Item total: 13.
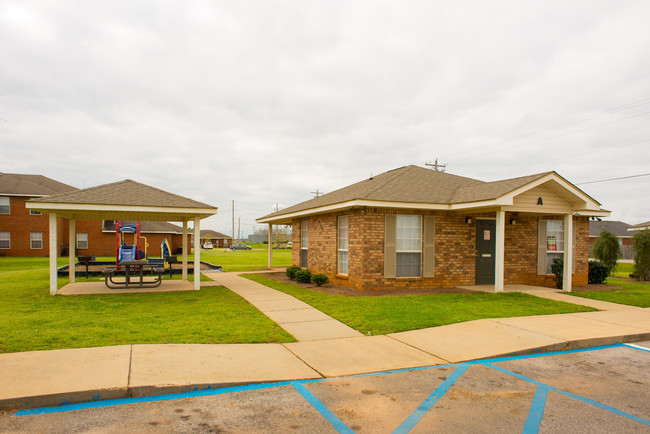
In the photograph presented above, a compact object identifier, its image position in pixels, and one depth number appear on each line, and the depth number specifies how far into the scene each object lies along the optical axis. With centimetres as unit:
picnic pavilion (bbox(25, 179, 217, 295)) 1142
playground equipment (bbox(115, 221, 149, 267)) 1412
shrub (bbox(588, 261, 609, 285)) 1615
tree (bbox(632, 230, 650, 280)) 1855
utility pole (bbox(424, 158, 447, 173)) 4404
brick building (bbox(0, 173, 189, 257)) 3262
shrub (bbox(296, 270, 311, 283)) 1497
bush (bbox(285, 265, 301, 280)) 1639
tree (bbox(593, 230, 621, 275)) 2167
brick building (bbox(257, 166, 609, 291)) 1244
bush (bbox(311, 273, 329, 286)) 1372
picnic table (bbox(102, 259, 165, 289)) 1247
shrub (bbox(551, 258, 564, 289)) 1425
